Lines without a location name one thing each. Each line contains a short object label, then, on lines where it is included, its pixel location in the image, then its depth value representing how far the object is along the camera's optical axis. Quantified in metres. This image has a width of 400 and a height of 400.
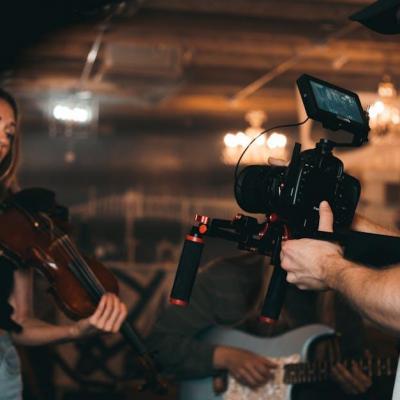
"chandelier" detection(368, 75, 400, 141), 5.54
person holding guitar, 2.89
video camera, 1.58
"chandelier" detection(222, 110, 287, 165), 7.38
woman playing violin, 2.19
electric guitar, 2.94
